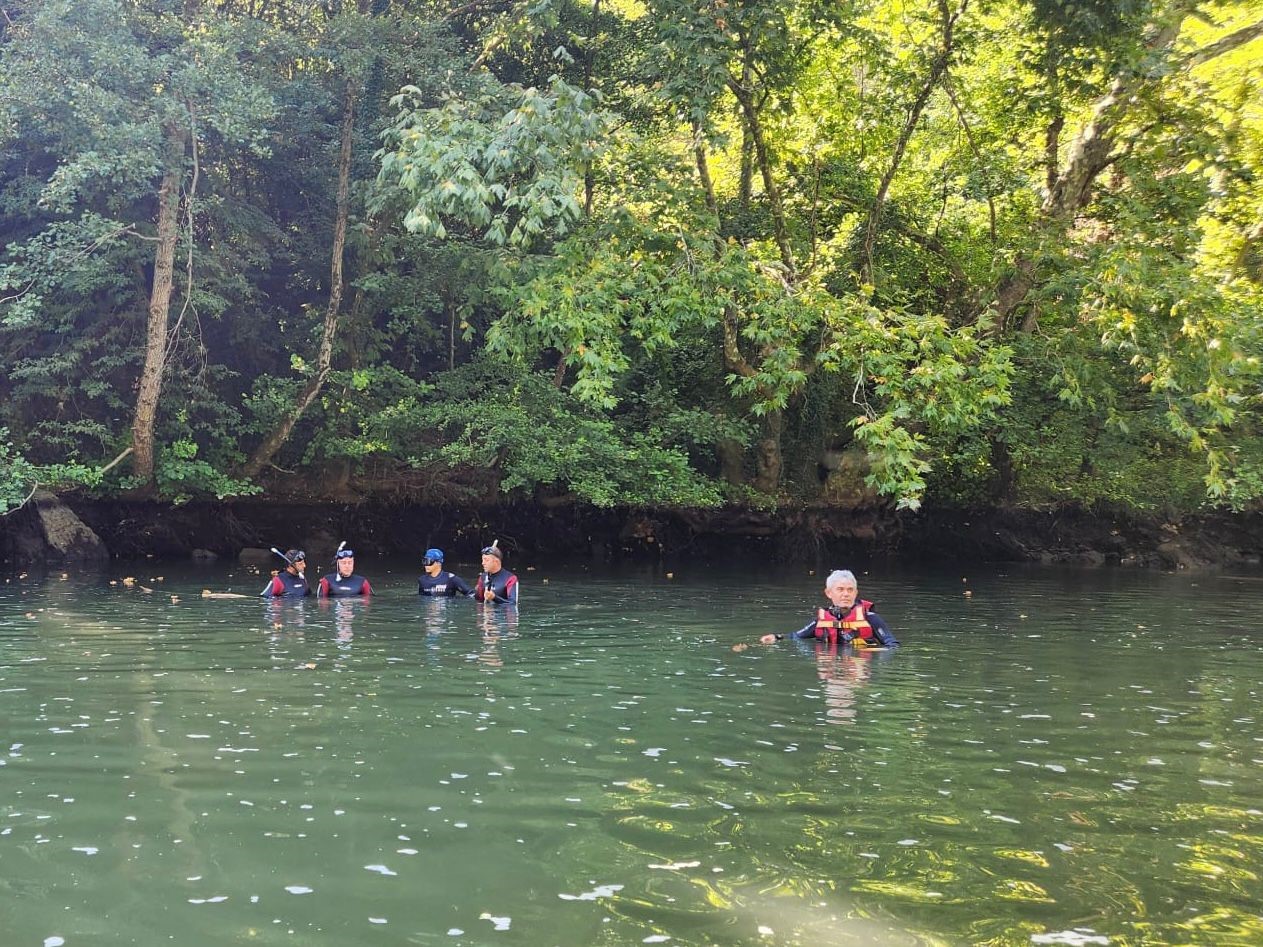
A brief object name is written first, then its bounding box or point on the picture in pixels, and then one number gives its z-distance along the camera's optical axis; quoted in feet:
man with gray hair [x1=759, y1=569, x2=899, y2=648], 43.42
